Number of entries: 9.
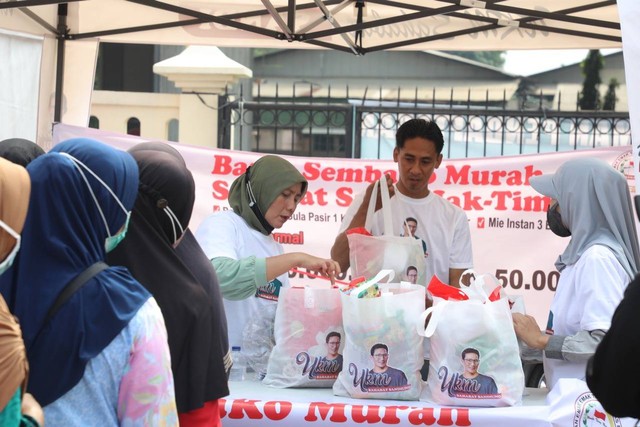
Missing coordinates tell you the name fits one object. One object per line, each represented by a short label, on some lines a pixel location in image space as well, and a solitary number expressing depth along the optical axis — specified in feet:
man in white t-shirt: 15.47
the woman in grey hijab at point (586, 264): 11.31
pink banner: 21.86
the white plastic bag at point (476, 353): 11.32
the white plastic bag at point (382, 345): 11.44
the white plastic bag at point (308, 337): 12.06
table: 11.25
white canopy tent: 18.70
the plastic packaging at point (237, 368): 12.66
